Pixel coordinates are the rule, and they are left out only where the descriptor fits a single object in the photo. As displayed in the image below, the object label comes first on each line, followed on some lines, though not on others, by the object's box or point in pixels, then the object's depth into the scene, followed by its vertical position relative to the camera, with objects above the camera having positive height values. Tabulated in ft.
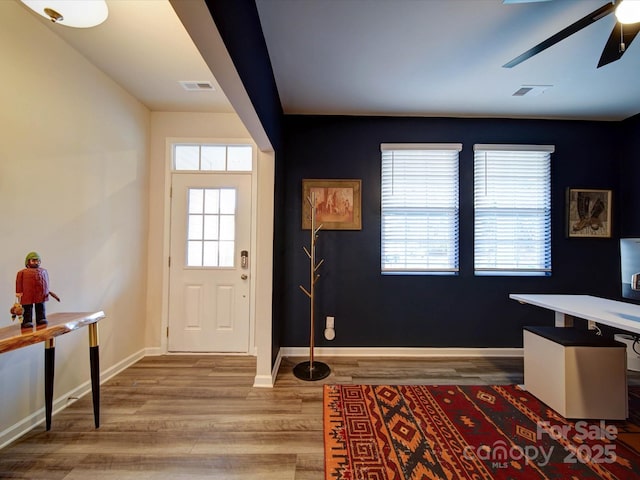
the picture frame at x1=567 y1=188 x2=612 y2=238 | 9.93 +1.16
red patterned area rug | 4.84 -3.99
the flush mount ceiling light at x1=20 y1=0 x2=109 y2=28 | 4.59 +4.16
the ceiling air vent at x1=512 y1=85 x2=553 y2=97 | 8.07 +4.87
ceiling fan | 4.49 +3.93
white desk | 5.16 -1.40
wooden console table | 5.28 -2.26
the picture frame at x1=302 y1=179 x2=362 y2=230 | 9.87 +1.59
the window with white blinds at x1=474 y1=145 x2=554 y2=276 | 9.95 +1.21
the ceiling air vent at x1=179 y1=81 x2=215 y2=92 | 8.18 +4.94
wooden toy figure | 4.82 -0.84
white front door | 9.87 -0.65
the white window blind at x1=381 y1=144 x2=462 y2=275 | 9.98 +1.18
